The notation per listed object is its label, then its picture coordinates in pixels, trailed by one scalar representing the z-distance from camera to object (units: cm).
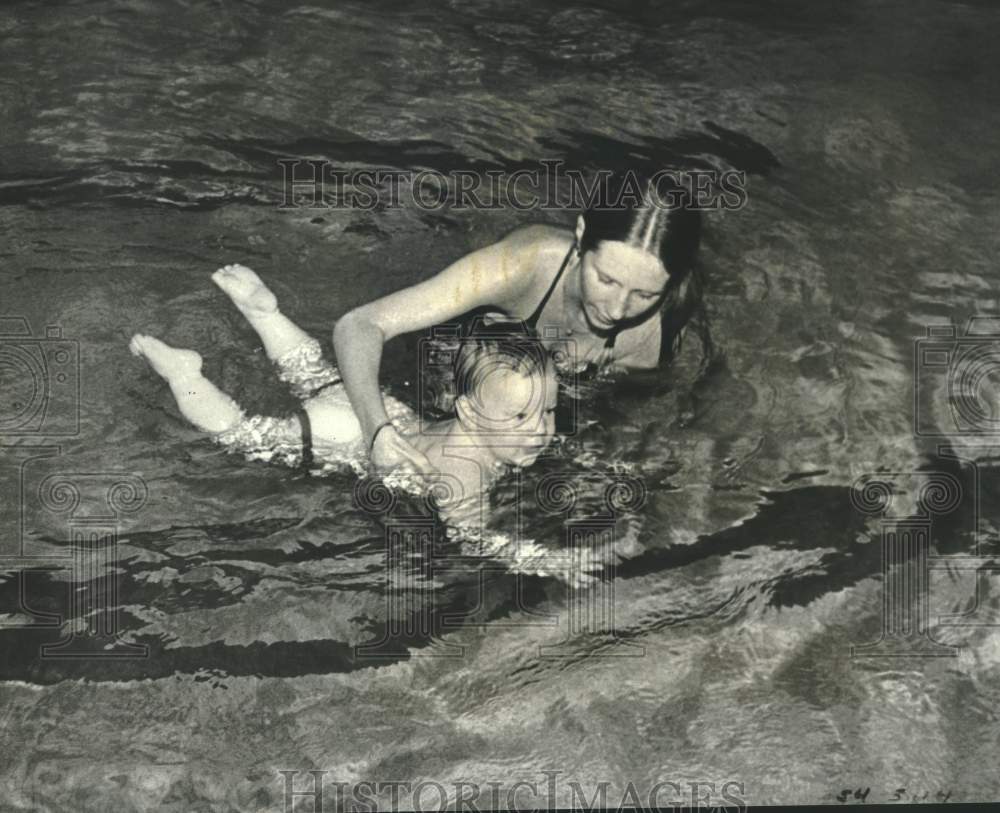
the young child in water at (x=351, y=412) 234
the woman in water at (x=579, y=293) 233
